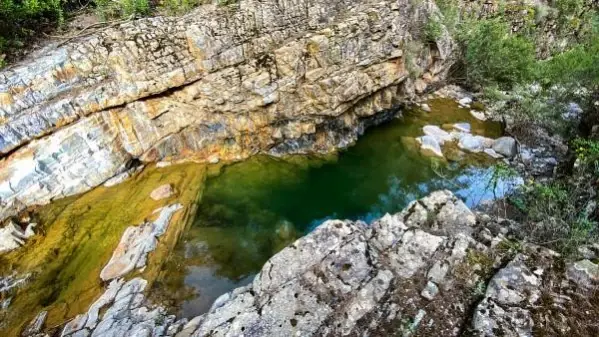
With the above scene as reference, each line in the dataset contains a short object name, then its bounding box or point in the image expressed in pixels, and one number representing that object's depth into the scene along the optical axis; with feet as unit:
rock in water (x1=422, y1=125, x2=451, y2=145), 39.55
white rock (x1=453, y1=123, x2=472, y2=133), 41.76
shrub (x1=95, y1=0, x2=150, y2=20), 29.37
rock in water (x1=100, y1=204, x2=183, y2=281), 23.26
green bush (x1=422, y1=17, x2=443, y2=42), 41.68
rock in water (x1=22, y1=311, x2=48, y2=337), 19.80
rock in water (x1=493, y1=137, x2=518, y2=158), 36.68
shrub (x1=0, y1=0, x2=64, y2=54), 26.66
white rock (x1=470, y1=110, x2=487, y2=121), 44.34
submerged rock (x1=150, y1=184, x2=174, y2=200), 28.68
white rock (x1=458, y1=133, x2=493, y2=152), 38.14
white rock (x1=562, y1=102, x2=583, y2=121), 35.76
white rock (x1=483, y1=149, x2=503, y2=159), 36.78
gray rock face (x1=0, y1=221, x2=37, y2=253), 23.82
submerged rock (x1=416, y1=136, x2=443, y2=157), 37.48
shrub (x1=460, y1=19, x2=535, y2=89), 46.06
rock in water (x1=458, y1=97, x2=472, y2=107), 47.01
